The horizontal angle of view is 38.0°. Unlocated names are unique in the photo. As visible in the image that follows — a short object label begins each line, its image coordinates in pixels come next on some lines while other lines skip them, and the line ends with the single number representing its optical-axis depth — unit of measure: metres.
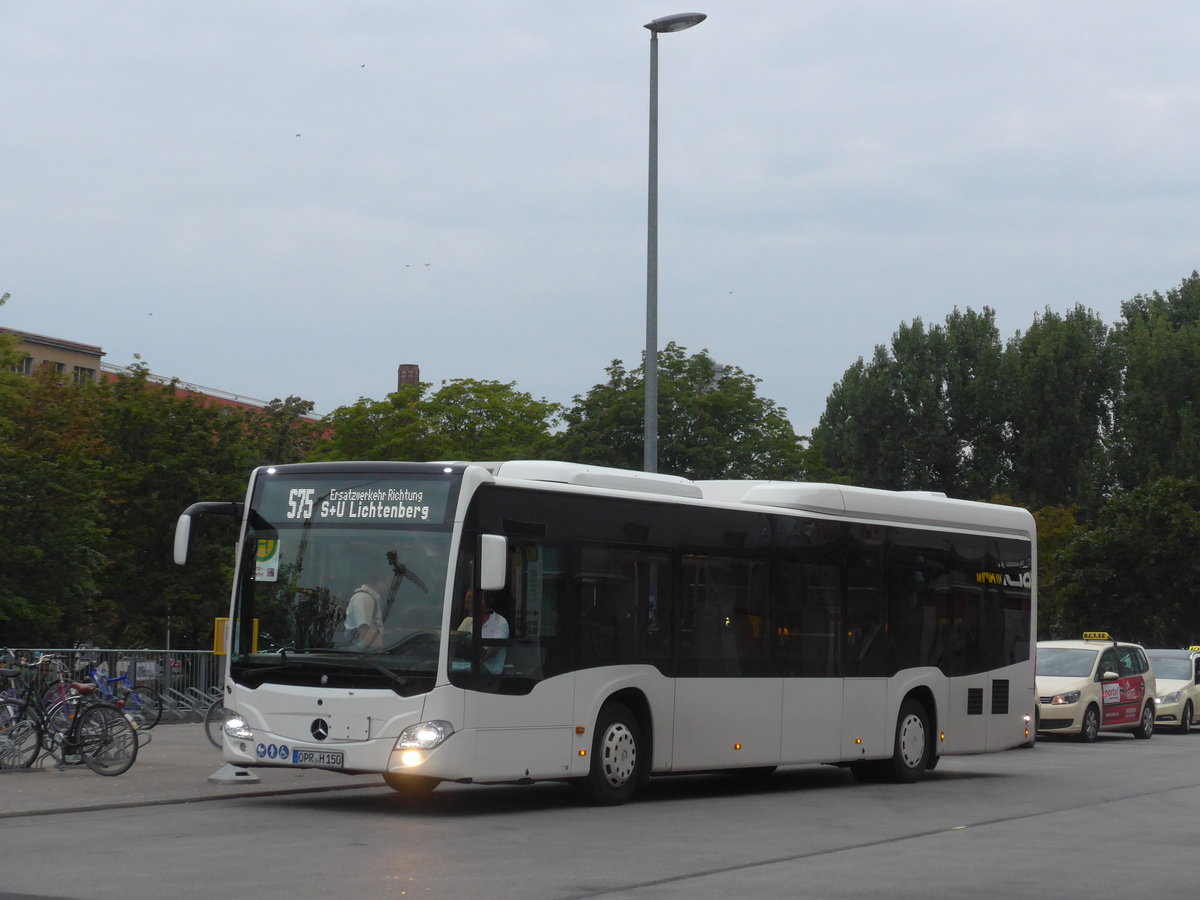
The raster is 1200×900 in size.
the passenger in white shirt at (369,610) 13.62
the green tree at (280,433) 56.85
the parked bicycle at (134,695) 21.19
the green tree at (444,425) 58.97
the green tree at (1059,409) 71.12
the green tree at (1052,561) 47.12
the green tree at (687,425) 44.94
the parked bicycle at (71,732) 16.48
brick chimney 119.62
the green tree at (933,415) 72.31
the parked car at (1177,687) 32.38
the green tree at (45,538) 38.34
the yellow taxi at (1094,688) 27.88
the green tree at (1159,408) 65.44
